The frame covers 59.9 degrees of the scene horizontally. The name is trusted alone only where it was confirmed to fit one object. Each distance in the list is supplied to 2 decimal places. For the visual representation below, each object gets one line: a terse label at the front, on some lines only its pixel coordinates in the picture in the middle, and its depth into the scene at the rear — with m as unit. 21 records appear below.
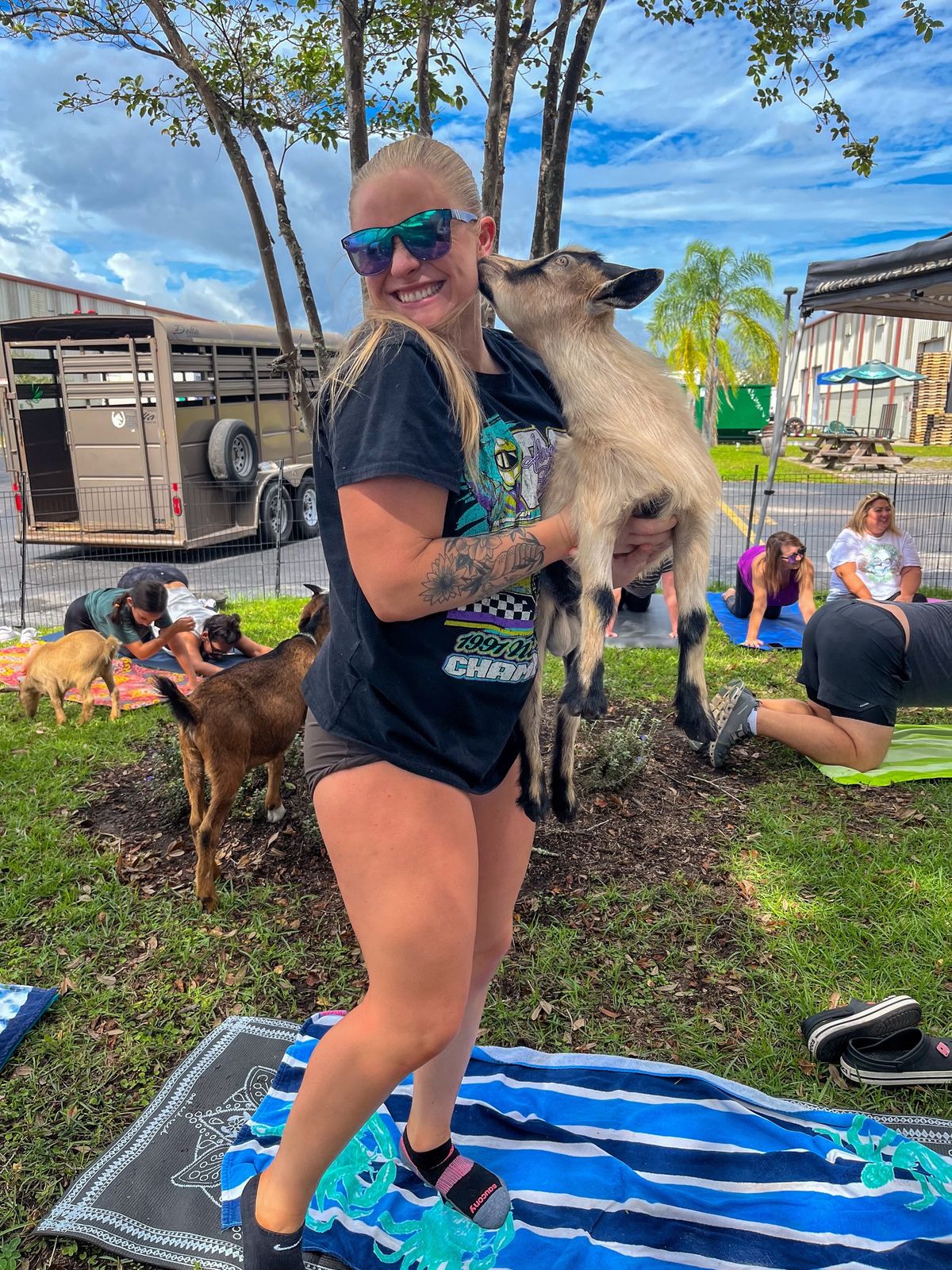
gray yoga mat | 7.69
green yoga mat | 4.74
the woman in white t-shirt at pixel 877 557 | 7.10
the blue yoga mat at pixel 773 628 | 7.59
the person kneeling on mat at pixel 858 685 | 4.61
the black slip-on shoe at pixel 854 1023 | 2.65
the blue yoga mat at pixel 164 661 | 7.29
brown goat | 3.64
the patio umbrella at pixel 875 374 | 26.59
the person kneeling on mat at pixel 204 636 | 6.65
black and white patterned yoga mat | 2.21
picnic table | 23.58
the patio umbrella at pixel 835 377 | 27.11
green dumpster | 37.00
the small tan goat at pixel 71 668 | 5.98
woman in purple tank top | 7.29
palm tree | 27.75
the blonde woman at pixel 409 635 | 1.43
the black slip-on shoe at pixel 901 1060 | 2.68
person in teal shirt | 6.62
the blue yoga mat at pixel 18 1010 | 2.91
